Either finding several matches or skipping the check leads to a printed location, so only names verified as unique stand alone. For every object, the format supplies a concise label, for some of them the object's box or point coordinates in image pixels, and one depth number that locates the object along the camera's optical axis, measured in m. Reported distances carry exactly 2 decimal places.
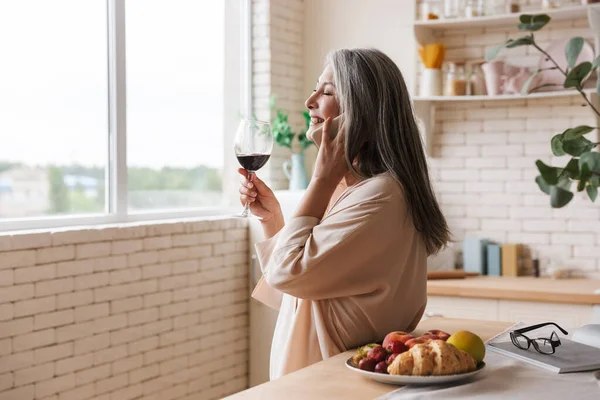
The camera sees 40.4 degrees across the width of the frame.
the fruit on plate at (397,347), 1.78
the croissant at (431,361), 1.68
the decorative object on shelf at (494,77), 4.53
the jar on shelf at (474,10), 4.57
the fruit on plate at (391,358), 1.75
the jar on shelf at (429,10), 4.68
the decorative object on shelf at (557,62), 4.44
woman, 2.00
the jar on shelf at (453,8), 4.66
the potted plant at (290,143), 4.90
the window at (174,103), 4.29
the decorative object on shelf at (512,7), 4.49
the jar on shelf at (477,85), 4.63
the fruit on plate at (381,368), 1.73
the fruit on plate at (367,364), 1.76
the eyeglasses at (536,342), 1.92
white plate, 1.67
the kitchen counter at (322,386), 1.65
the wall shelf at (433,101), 4.33
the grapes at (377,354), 1.77
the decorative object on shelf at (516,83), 4.53
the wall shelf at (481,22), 4.34
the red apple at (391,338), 1.84
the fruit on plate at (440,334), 1.91
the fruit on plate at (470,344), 1.77
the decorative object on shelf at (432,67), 4.65
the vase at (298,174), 4.92
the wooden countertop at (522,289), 3.92
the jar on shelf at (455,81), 4.61
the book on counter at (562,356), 1.81
